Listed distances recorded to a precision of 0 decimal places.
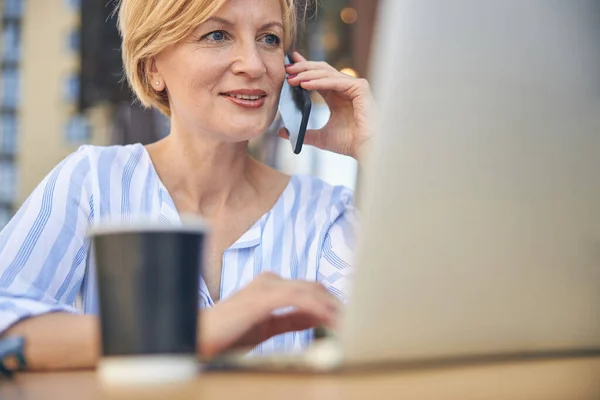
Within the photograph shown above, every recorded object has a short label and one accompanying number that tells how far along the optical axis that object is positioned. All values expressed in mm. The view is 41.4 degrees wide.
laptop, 493
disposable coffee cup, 545
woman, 1340
